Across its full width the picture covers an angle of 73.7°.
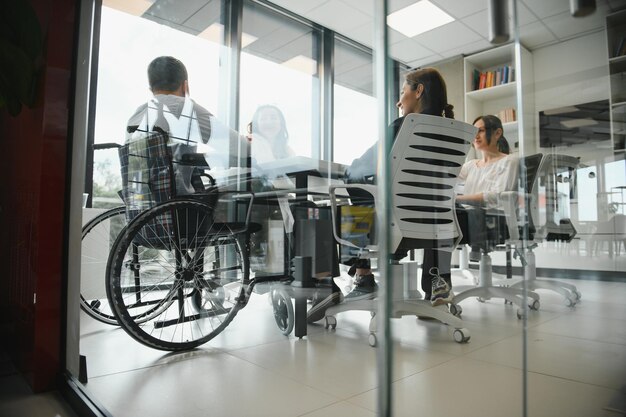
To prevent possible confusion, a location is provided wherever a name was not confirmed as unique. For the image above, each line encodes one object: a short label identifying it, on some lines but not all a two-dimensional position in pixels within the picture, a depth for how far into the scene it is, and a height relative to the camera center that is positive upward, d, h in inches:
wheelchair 60.5 -3.5
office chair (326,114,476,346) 39.0 +4.3
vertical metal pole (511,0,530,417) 25.6 +3.4
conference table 57.6 +1.5
